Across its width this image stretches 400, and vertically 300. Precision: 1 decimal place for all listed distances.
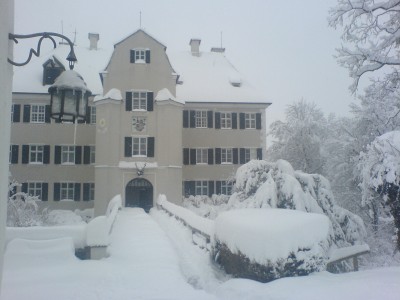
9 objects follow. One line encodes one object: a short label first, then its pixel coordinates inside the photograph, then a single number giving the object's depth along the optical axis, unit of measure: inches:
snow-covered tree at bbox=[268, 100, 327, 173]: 1384.1
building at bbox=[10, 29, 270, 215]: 1160.2
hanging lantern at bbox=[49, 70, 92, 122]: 190.2
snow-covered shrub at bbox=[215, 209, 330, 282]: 310.8
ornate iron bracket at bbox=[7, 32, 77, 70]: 145.9
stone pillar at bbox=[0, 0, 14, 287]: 134.7
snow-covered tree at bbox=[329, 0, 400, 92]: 380.3
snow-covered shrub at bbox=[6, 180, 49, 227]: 833.5
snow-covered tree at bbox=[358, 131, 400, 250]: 295.7
